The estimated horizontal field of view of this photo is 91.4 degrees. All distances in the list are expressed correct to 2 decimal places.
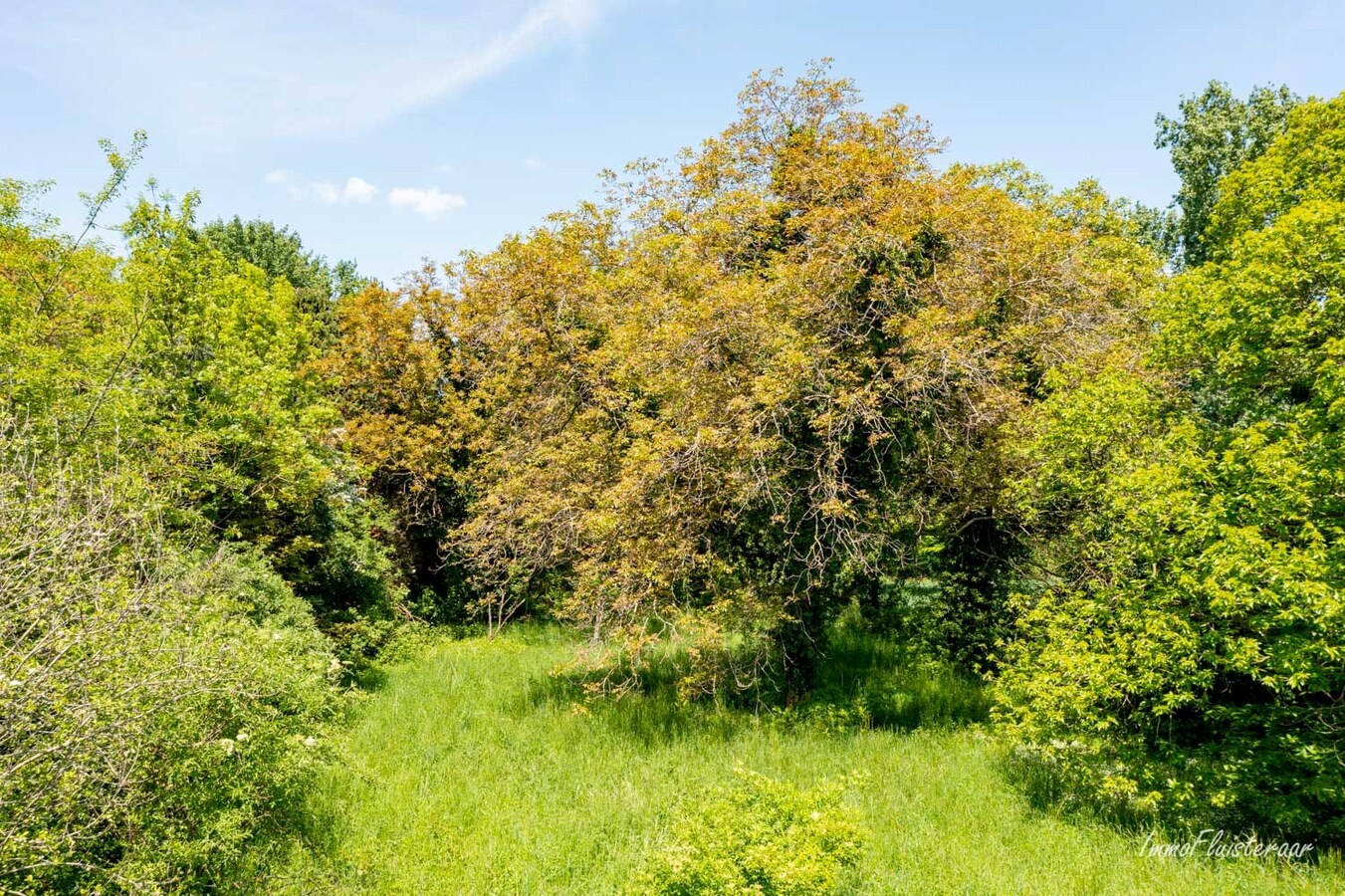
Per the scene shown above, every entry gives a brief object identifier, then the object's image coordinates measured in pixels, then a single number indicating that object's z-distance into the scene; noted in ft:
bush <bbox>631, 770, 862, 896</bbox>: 15.16
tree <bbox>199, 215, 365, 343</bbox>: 84.28
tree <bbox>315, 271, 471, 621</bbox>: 54.95
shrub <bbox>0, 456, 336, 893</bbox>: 13.97
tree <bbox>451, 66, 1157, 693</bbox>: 29.27
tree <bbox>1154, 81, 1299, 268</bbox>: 57.47
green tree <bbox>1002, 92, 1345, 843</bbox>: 19.47
